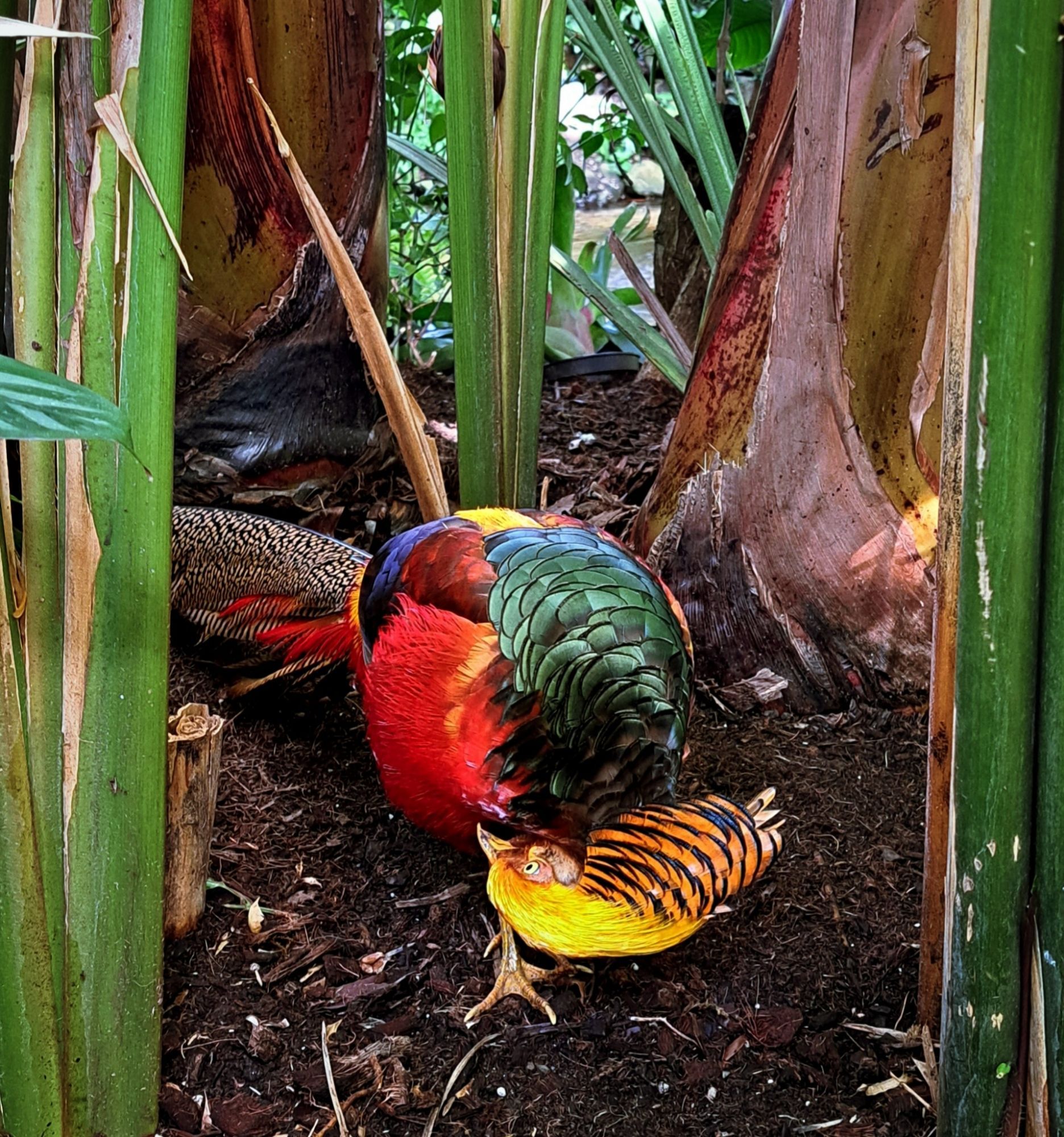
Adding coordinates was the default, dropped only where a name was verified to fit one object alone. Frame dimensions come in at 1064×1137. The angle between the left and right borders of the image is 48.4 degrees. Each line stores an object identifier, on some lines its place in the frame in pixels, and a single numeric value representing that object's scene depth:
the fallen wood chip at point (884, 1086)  1.16
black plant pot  3.11
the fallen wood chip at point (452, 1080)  1.17
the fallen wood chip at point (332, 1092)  1.17
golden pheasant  1.28
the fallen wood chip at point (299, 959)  1.36
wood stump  1.29
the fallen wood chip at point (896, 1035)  1.19
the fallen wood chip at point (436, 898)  1.50
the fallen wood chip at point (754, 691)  1.80
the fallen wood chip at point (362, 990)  1.33
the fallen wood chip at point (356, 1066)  1.22
